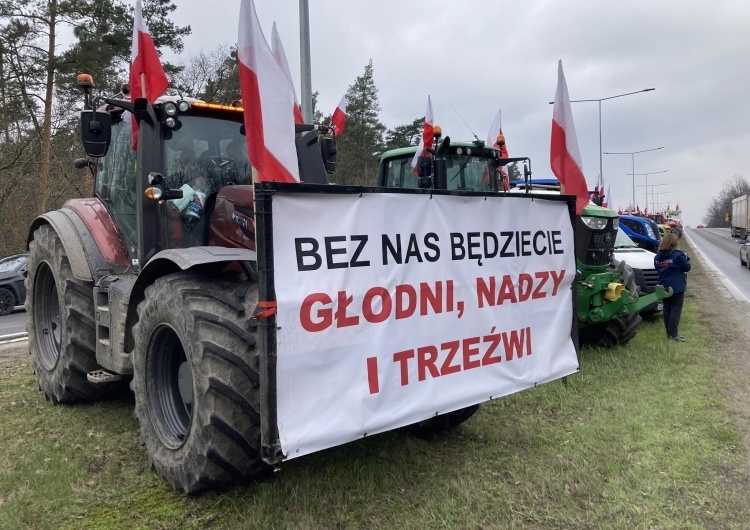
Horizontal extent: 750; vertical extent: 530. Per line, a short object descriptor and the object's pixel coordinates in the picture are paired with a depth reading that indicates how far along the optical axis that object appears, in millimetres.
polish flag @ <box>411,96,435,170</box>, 7707
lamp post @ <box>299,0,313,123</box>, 9422
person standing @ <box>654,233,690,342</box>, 8578
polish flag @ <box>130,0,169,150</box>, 4531
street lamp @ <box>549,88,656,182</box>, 31119
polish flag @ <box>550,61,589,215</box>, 4816
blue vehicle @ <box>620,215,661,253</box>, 14867
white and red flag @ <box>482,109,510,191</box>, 7975
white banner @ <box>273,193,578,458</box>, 2951
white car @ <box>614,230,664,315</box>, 10078
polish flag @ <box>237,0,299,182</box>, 3008
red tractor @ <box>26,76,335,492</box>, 3182
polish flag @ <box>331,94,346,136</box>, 8183
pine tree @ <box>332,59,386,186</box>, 34281
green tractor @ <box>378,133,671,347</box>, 7281
